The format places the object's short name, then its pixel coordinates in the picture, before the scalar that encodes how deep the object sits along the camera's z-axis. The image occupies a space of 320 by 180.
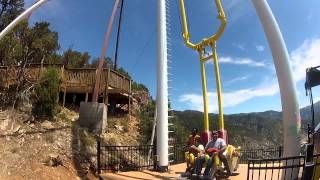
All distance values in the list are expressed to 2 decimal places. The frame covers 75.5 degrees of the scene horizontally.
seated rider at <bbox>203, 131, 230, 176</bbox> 6.27
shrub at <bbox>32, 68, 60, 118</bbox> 10.14
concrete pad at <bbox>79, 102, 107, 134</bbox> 10.21
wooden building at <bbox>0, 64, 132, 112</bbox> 11.52
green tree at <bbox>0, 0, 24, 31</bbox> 17.05
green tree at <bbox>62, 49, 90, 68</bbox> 19.37
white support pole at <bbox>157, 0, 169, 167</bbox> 8.38
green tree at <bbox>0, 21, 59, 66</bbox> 12.28
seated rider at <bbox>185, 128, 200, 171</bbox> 7.07
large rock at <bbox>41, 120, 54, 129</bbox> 9.65
